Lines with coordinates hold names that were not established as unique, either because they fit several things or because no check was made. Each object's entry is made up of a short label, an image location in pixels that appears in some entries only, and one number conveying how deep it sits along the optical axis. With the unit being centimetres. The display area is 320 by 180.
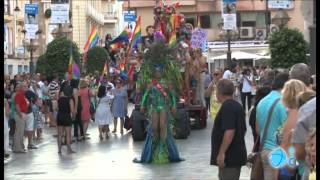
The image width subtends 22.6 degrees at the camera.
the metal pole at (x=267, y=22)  5239
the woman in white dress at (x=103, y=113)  2080
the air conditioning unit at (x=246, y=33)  5635
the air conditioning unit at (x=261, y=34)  5491
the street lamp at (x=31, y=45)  4260
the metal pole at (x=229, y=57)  3634
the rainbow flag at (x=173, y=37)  1836
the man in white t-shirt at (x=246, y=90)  2816
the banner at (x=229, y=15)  3756
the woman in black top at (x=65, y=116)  1759
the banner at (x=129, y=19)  4692
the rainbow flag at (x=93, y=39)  4226
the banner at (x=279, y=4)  3190
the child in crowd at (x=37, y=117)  1969
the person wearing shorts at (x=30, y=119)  1845
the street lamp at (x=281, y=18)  2962
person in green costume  1496
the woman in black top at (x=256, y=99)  988
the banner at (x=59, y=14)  3394
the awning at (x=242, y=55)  4534
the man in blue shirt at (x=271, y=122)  837
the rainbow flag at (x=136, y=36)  2198
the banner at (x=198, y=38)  2349
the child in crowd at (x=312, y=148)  577
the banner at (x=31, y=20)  3772
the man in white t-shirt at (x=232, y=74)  2562
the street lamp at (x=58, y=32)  3750
